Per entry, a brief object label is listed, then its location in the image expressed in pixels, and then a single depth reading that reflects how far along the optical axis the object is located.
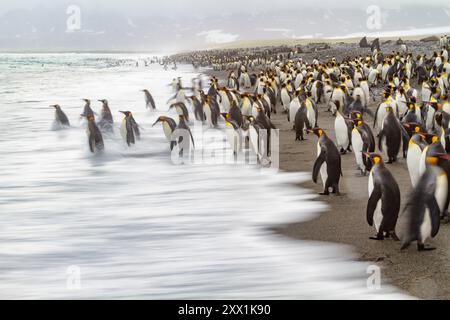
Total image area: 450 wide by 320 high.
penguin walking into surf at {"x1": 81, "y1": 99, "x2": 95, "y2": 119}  12.80
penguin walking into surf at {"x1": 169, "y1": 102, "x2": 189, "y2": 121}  13.49
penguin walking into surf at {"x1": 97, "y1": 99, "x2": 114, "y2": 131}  12.12
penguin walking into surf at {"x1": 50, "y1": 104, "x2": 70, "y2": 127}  14.58
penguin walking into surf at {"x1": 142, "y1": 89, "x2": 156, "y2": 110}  18.37
